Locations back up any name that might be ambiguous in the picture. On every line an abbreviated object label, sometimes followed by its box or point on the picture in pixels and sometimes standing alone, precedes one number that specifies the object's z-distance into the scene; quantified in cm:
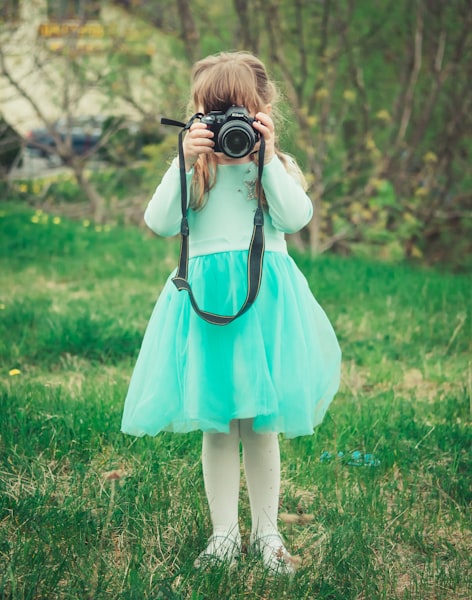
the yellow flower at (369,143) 861
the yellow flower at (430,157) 879
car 1002
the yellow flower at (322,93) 834
